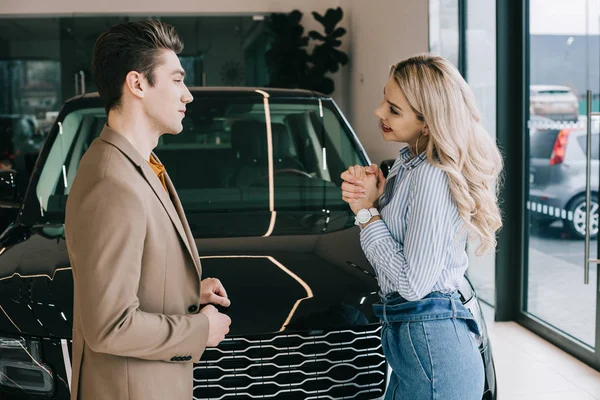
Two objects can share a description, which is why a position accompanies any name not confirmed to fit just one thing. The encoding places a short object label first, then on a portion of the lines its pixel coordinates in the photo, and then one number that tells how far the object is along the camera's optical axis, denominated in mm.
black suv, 1985
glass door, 3998
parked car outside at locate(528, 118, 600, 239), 4215
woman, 1613
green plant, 8734
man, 1259
